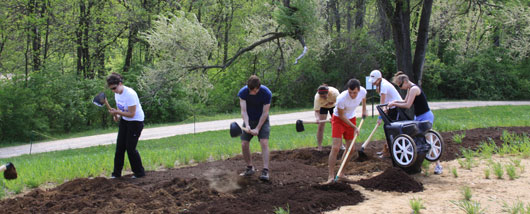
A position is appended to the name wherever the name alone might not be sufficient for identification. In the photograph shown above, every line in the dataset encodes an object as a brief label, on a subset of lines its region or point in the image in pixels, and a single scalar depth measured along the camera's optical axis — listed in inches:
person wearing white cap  323.0
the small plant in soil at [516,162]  301.2
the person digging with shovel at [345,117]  272.5
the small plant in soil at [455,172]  289.9
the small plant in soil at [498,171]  277.4
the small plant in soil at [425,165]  310.8
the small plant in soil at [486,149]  335.4
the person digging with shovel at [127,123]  292.0
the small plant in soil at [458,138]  399.9
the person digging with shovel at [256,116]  279.6
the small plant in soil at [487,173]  280.8
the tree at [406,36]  523.2
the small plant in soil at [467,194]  232.6
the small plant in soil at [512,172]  273.9
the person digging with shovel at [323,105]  381.4
